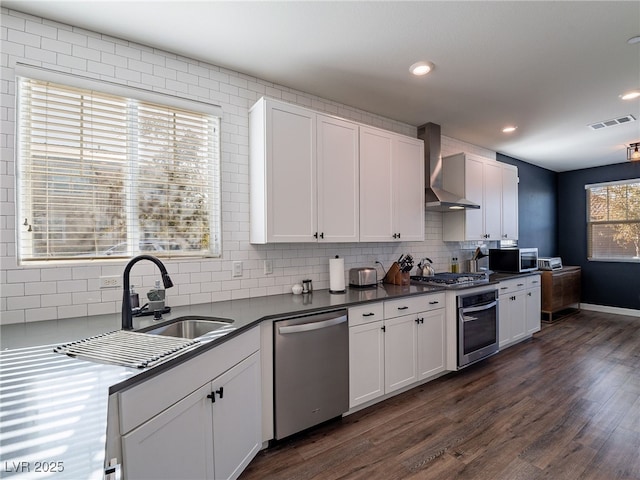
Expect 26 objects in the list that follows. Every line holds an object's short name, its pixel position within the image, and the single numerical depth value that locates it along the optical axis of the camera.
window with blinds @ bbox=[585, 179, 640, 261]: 5.73
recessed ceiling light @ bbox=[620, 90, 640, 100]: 3.03
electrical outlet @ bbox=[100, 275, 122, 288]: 2.08
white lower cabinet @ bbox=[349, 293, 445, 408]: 2.50
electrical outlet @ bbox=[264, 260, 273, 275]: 2.79
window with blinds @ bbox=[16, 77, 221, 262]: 1.93
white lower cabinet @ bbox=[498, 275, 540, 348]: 3.89
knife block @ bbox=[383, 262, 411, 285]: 3.35
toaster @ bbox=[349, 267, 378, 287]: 3.14
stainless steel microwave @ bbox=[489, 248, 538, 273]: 4.33
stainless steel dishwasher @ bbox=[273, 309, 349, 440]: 2.10
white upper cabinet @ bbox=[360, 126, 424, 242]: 3.04
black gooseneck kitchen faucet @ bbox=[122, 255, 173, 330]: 1.70
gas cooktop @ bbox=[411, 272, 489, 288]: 3.28
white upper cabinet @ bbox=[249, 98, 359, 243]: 2.46
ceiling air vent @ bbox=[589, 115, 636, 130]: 3.68
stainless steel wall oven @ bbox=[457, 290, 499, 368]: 3.14
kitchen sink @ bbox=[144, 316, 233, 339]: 1.95
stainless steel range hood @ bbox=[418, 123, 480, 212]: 3.64
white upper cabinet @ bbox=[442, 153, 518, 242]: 4.05
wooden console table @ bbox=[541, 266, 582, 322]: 5.32
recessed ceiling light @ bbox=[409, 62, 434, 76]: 2.51
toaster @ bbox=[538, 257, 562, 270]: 5.43
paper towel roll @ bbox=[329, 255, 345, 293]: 2.88
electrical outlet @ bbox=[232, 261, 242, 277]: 2.62
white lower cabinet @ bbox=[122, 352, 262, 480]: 1.23
